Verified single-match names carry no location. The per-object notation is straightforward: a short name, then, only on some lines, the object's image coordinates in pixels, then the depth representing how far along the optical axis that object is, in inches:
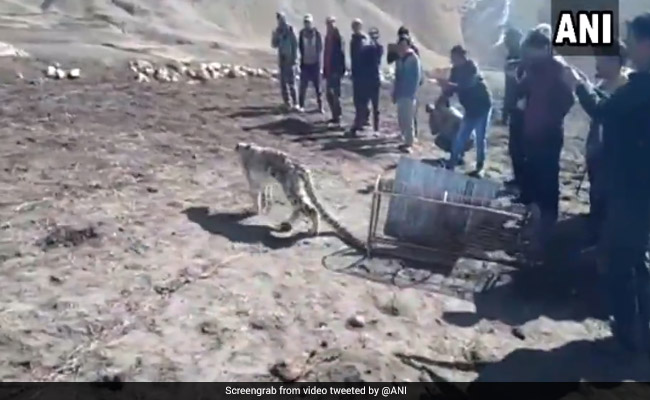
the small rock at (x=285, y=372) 199.9
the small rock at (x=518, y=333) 233.5
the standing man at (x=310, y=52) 531.8
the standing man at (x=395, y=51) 457.1
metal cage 281.4
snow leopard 314.7
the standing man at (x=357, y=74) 491.2
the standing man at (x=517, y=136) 310.9
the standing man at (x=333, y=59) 518.9
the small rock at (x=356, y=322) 233.3
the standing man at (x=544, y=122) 269.3
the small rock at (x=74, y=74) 677.9
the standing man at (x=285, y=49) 553.4
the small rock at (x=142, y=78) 691.7
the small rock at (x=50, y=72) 666.2
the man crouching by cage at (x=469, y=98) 394.9
